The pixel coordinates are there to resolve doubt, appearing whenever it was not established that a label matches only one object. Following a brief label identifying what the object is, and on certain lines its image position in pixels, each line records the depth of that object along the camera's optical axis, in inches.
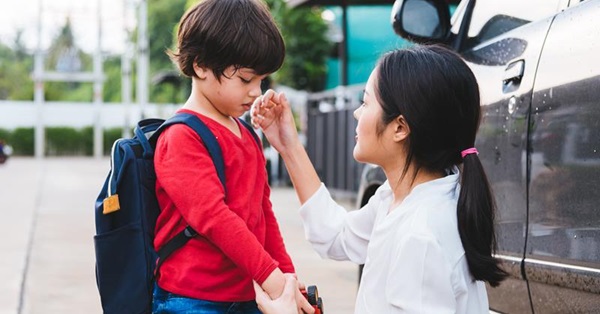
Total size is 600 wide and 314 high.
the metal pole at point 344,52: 581.5
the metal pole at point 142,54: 1241.4
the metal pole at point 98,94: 1441.9
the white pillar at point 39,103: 1451.6
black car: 106.1
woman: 78.6
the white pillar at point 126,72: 1366.8
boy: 89.7
